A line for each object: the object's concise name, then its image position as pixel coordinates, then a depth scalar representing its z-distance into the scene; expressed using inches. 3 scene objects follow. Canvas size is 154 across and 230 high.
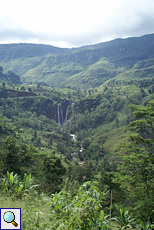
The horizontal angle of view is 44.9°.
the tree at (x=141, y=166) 629.1
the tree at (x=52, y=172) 999.0
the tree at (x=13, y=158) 890.7
